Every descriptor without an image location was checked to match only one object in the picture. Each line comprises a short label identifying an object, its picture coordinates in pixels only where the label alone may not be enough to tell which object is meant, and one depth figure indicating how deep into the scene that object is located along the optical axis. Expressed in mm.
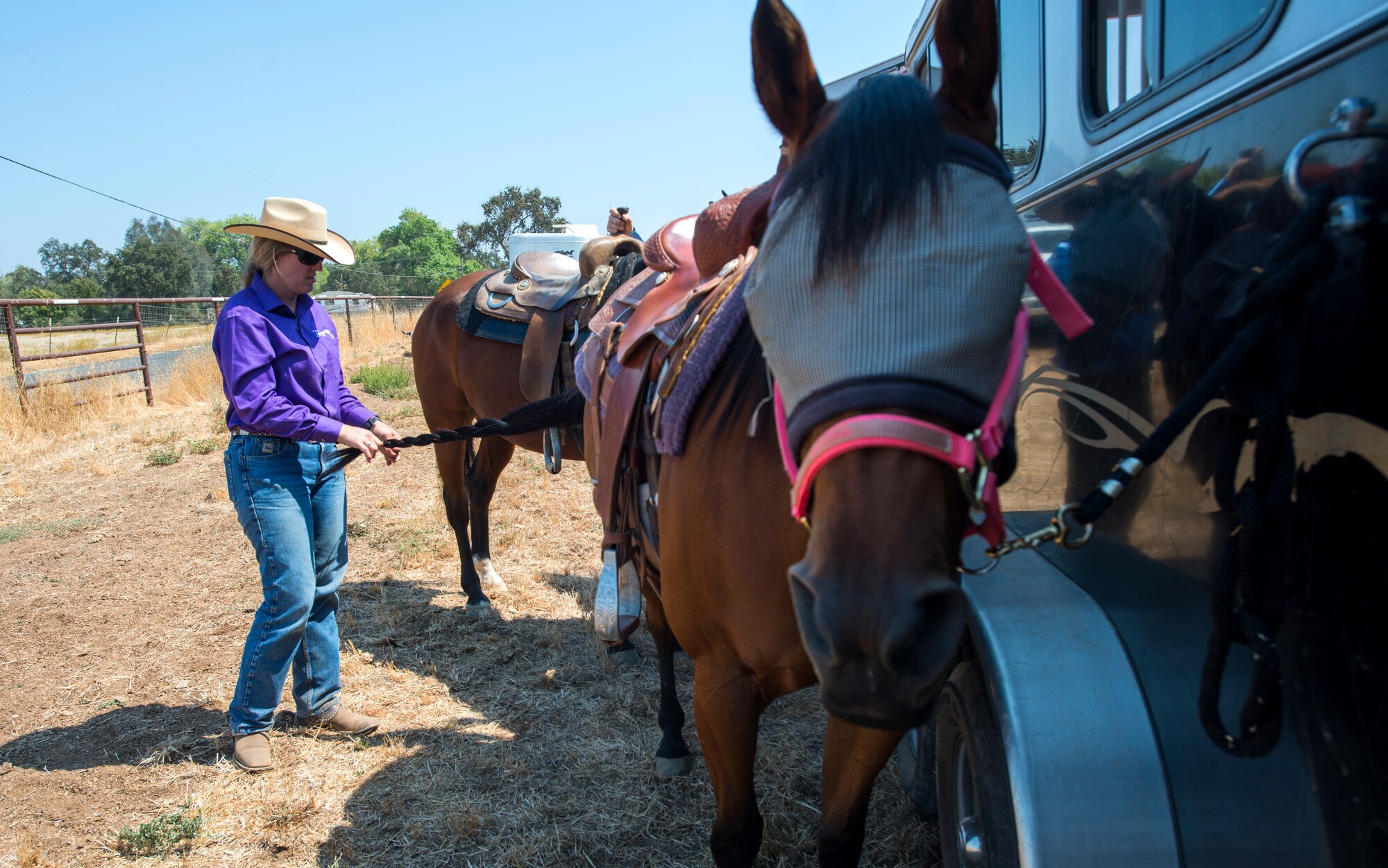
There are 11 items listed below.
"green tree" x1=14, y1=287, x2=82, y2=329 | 31531
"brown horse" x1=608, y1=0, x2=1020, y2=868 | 967
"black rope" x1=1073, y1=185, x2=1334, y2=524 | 888
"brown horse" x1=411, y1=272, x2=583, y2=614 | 4348
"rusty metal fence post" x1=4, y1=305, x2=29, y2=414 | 8914
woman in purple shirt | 2734
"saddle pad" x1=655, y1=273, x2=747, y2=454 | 1791
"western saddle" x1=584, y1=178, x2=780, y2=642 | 2051
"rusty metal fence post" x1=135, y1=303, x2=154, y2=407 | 10742
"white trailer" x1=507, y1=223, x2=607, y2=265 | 19000
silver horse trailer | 910
